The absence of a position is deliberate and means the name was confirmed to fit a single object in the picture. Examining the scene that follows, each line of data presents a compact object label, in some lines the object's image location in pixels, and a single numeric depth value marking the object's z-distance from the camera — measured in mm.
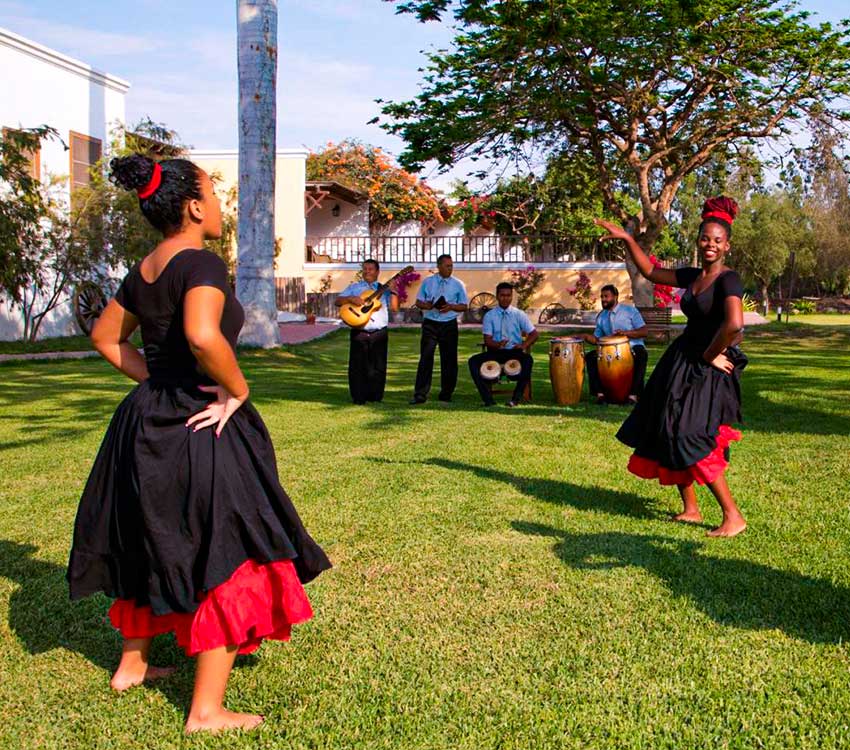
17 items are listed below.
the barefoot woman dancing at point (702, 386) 5645
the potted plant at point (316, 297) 35500
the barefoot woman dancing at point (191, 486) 3260
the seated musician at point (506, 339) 11898
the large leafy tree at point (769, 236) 54250
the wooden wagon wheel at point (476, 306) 30531
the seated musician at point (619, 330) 11758
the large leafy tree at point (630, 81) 20422
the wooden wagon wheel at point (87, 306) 22578
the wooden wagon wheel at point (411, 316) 33738
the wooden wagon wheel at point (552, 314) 33500
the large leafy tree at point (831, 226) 54469
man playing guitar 11852
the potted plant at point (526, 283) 34062
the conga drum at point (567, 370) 11750
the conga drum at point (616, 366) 11508
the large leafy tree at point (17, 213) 14297
